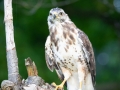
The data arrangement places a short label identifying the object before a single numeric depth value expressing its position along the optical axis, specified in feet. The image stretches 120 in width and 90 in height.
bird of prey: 42.42
